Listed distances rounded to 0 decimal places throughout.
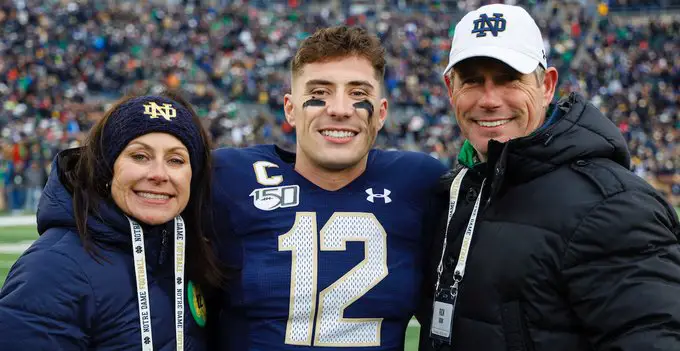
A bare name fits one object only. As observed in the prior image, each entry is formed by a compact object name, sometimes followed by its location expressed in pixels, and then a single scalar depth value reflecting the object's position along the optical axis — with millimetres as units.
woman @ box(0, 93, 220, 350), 2174
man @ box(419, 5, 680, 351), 2055
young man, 2594
